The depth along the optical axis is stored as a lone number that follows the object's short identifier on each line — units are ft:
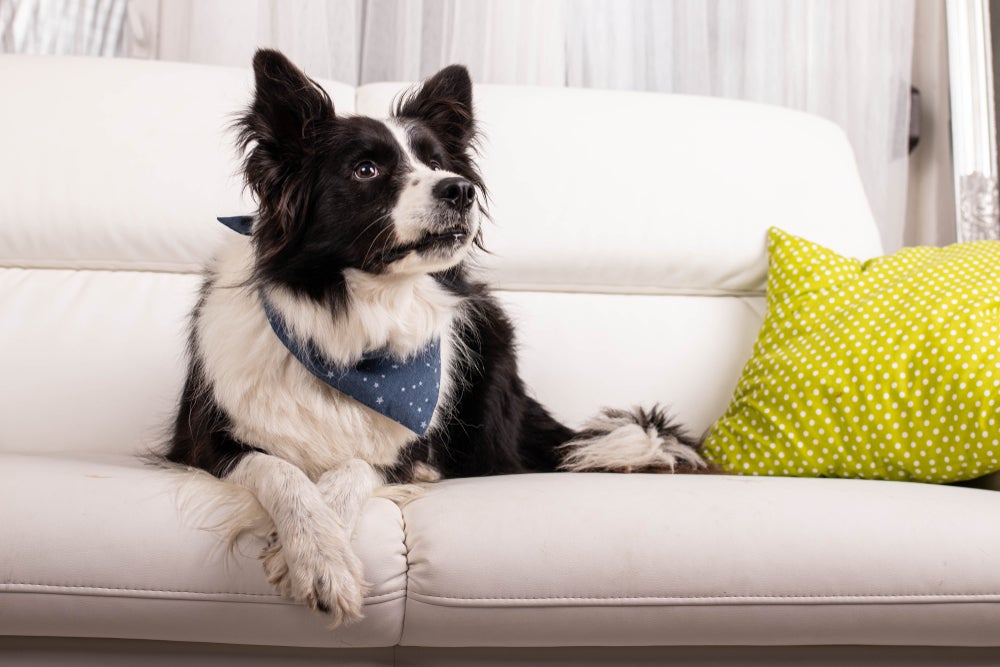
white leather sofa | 4.28
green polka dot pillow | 5.55
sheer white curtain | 9.64
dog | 5.31
